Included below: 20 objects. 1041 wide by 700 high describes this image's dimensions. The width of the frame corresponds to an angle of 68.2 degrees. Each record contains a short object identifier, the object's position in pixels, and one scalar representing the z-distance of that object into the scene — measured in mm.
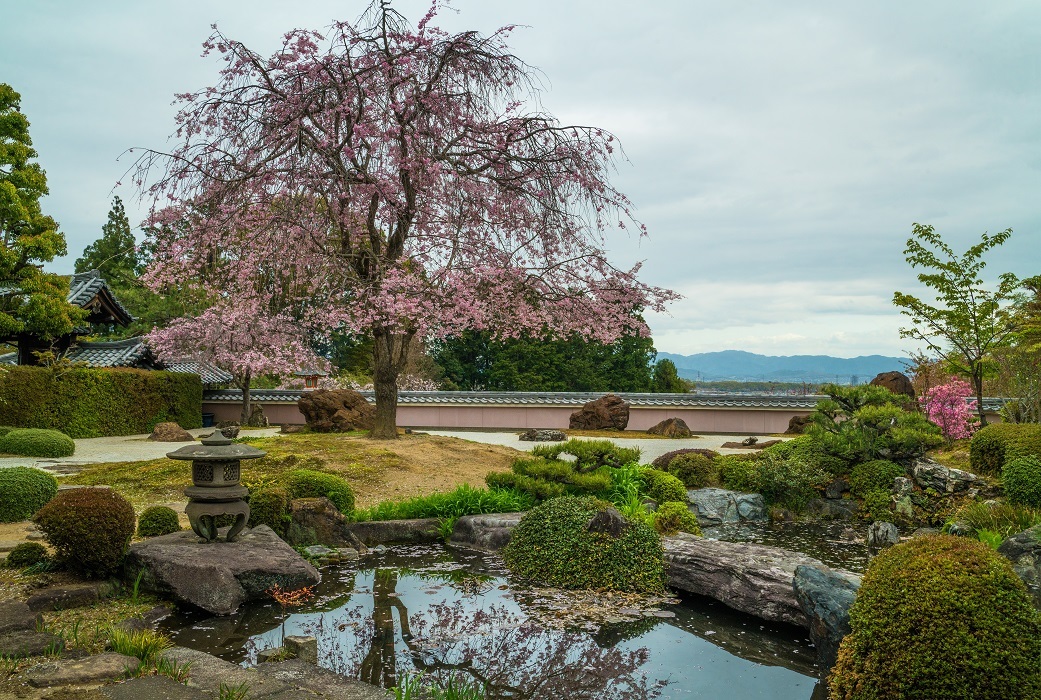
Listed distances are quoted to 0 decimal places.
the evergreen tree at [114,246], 38812
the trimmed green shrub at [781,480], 11641
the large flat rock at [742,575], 6641
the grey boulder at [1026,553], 5559
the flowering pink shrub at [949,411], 16281
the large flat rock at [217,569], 6520
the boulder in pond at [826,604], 5516
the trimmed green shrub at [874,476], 11281
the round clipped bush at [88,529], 6473
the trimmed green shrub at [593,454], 11578
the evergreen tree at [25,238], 17359
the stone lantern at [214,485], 7234
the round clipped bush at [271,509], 8344
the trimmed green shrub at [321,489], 9602
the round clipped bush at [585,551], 7426
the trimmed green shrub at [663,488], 11141
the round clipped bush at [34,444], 16391
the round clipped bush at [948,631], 3777
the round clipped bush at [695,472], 12461
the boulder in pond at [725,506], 11094
